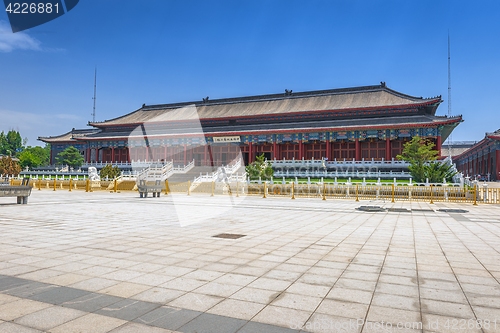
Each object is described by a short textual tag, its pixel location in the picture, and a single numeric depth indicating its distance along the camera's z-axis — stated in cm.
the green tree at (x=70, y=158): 4998
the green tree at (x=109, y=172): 3387
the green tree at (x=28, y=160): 6203
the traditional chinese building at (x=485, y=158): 3709
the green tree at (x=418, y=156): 2685
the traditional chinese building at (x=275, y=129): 3844
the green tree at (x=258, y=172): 2961
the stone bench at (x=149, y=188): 2072
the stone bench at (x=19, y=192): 1362
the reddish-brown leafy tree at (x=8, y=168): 4125
